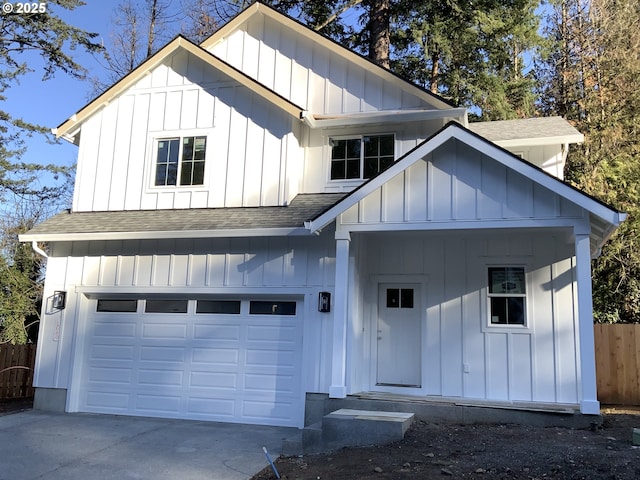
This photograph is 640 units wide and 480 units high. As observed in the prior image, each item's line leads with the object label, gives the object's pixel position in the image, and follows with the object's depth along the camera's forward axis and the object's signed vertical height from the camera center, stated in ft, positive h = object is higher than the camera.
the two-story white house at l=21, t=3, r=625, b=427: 28.12 +5.14
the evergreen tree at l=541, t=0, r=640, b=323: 53.52 +26.24
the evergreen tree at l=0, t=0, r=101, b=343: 51.49 +18.85
